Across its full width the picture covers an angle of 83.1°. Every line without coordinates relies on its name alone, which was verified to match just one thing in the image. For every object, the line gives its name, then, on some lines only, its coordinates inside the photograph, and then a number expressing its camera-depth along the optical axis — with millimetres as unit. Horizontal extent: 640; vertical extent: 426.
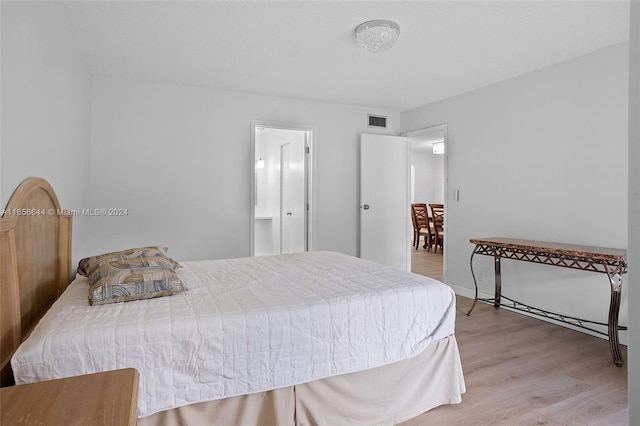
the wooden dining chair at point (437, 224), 7074
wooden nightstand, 895
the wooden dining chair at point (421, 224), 7591
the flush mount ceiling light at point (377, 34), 2492
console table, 2566
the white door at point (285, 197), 5309
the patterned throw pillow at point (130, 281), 1703
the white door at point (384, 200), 4801
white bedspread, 1378
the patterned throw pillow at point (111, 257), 2053
